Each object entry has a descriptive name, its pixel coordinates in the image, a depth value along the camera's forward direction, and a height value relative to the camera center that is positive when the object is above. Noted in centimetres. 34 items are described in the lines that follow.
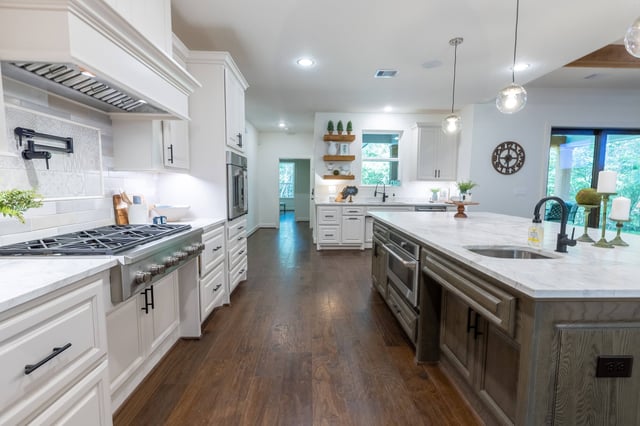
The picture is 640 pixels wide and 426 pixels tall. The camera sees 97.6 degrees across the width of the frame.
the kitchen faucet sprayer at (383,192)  565 -3
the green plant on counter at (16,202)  111 -6
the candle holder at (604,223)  144 -16
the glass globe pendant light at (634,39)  159 +89
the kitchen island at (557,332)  94 -49
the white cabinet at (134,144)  203 +32
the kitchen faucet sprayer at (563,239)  137 -23
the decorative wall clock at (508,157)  505 +63
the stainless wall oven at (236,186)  281 +4
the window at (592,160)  498 +60
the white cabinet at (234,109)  279 +86
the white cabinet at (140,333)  147 -89
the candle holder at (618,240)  153 -26
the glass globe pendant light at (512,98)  249 +84
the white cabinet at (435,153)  546 +74
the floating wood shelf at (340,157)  552 +65
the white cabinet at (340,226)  532 -68
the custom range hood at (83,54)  112 +60
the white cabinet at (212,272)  232 -74
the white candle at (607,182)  141 +6
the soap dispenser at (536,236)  142 -22
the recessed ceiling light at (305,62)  333 +154
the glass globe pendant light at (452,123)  331 +81
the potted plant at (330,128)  548 +121
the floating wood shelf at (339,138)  546 +101
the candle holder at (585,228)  162 -21
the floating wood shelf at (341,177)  558 +26
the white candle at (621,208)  142 -8
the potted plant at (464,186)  290 +5
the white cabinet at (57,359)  75 -53
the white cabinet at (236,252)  294 -71
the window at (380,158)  588 +68
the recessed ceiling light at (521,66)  344 +157
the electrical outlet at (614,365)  97 -59
